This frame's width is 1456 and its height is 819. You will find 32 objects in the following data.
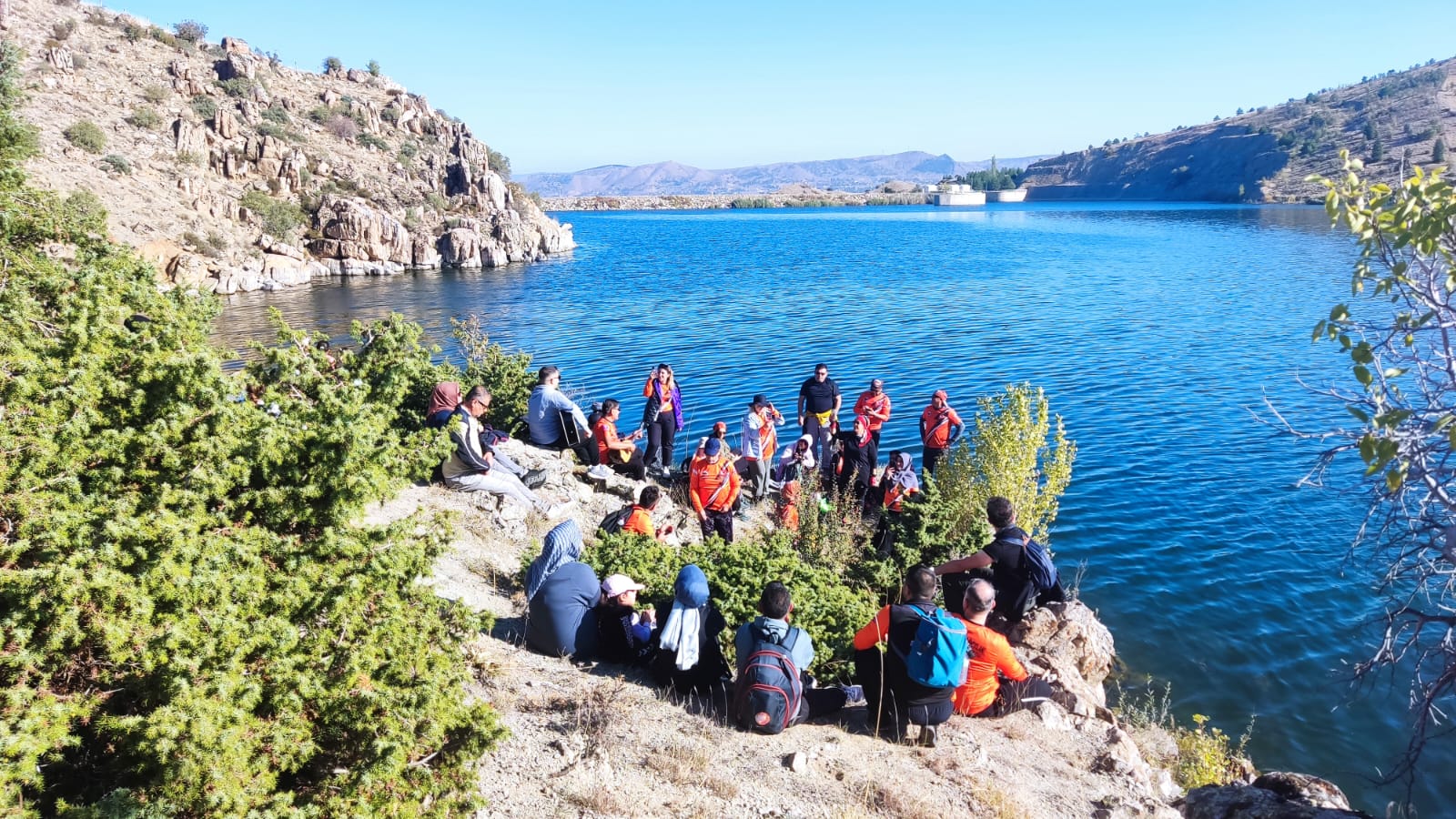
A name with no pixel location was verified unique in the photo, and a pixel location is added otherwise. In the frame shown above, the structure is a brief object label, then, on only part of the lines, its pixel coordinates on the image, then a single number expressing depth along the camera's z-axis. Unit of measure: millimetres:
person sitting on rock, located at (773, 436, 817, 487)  12938
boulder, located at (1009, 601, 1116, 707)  8523
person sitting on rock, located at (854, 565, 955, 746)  6363
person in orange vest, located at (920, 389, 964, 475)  12508
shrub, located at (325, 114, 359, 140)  69625
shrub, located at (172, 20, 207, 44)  69938
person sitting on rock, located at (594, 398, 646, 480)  13148
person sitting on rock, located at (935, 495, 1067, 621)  8148
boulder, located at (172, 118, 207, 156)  53688
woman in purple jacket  13305
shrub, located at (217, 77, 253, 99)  64625
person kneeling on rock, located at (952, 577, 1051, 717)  6531
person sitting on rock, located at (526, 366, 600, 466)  13156
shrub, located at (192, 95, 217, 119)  58344
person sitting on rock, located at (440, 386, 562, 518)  10492
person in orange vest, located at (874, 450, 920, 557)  10391
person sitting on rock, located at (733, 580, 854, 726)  6336
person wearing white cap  7258
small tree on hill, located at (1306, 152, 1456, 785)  3811
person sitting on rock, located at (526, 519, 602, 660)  7078
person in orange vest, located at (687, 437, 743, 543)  10242
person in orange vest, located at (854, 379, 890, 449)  12875
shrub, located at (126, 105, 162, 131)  53344
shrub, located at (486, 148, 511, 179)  86375
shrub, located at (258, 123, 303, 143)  60844
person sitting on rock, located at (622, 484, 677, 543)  8852
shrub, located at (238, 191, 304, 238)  52125
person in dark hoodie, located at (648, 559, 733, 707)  6641
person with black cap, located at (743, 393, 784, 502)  12508
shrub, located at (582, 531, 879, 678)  7285
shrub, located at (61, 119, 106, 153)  47562
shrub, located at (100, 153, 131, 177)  47438
